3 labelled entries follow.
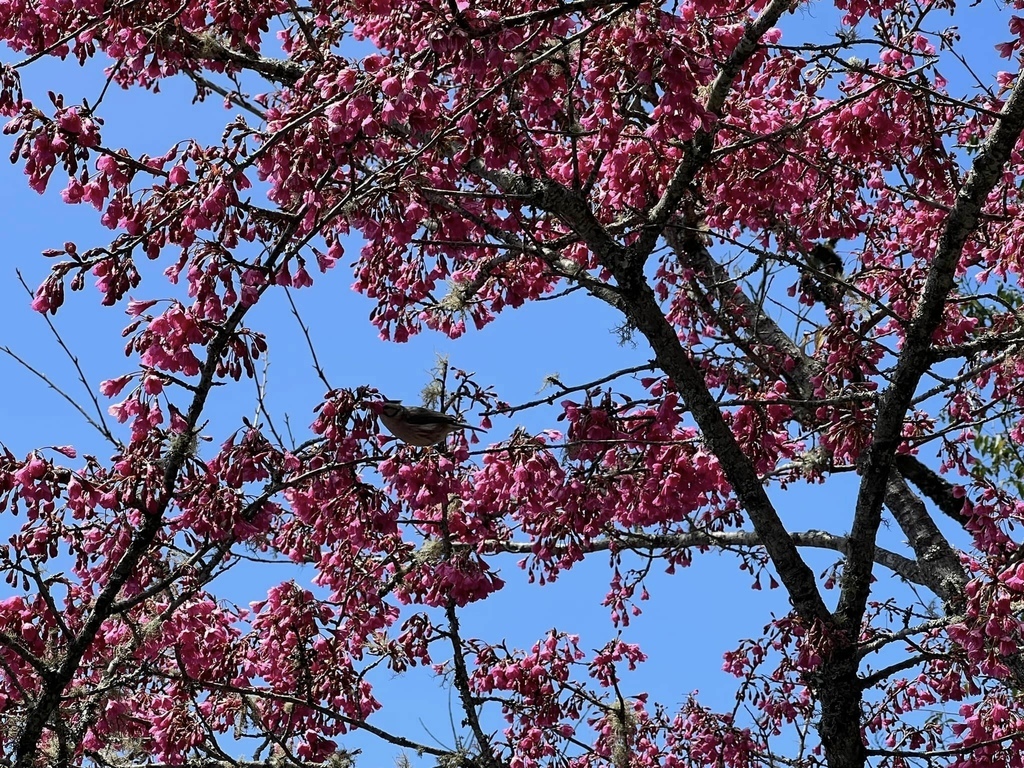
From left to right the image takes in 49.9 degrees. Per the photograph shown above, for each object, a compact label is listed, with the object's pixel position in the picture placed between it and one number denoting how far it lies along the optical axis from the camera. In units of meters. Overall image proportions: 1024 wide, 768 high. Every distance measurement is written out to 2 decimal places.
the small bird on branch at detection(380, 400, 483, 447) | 5.85
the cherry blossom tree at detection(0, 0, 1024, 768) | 5.32
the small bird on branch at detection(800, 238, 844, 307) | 8.02
